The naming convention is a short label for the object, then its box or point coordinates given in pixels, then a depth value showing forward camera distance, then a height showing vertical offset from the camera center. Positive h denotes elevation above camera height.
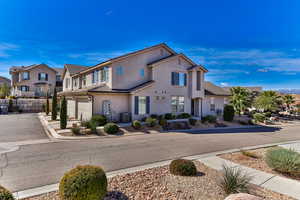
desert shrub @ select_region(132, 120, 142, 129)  15.57 -2.01
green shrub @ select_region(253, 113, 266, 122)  24.17 -2.05
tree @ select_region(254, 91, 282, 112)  29.67 +0.33
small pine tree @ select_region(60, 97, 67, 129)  14.66 -1.15
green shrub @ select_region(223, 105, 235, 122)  22.66 -1.26
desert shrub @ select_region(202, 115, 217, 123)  20.34 -1.87
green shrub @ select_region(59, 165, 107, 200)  3.73 -1.86
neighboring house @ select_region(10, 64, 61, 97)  39.53 +5.36
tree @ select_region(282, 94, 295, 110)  35.97 +0.95
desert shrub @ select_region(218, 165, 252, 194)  4.73 -2.32
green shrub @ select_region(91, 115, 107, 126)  15.86 -1.53
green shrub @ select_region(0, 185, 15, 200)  3.10 -1.73
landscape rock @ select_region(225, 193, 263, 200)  3.34 -1.89
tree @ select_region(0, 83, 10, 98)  36.00 +2.63
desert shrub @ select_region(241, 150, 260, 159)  8.44 -2.56
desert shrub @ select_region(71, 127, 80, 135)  12.95 -2.09
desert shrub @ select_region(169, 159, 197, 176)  5.85 -2.29
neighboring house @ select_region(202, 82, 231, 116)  24.22 +0.41
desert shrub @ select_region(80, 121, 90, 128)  14.41 -1.83
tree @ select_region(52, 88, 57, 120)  20.08 -0.49
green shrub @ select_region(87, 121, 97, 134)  13.74 -1.96
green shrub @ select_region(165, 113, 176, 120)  19.38 -1.46
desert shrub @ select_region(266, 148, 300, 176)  6.38 -2.26
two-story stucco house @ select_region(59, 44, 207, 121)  17.88 +2.00
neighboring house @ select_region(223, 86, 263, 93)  58.79 +5.66
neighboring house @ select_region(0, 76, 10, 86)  63.19 +8.85
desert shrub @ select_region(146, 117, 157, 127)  16.56 -1.84
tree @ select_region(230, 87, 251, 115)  27.03 +0.76
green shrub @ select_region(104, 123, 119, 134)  13.81 -2.10
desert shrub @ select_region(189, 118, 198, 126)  18.73 -2.07
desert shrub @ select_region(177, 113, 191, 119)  20.39 -1.52
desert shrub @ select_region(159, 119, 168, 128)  17.02 -1.99
